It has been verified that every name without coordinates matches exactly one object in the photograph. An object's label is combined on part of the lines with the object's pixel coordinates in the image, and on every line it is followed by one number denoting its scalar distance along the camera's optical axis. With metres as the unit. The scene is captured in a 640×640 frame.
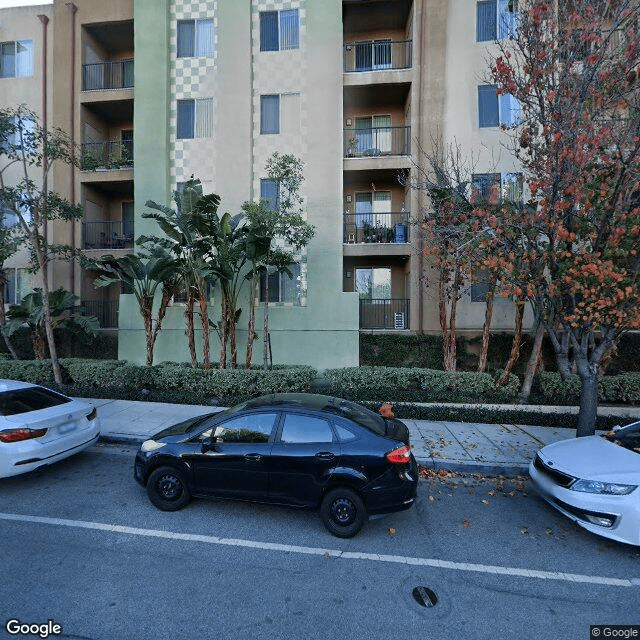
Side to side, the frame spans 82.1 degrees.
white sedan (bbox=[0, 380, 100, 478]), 4.74
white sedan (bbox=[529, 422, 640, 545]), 3.72
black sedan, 4.02
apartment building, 12.45
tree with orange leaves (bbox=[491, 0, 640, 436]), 5.72
